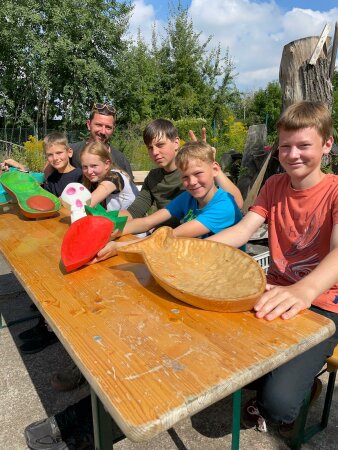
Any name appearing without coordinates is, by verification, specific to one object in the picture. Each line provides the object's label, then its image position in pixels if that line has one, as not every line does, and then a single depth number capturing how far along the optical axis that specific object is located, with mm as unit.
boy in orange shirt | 1156
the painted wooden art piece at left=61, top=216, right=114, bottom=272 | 1312
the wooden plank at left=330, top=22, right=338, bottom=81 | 3332
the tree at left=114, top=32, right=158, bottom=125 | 16141
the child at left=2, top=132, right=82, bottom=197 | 2854
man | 3125
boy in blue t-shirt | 1698
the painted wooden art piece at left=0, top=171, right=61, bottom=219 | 2158
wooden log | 3380
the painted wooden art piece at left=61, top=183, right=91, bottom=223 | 1822
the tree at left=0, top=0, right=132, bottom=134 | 14320
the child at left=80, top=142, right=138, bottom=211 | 2434
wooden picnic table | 665
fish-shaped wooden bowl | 958
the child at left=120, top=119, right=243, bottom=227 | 2355
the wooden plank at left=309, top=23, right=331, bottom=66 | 3315
